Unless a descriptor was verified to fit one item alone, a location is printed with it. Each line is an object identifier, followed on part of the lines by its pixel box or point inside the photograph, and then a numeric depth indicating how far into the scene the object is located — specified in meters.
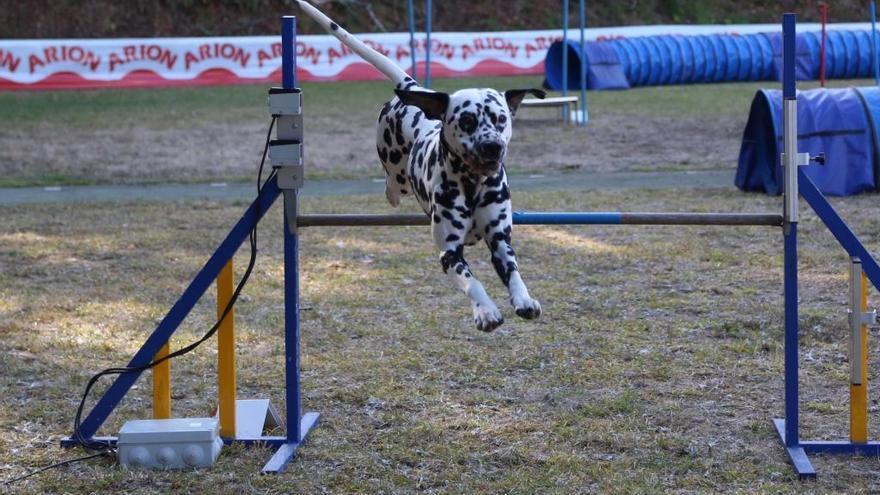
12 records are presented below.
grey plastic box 4.79
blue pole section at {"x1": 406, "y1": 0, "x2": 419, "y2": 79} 17.22
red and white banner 21.78
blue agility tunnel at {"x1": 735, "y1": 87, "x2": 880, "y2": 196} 10.93
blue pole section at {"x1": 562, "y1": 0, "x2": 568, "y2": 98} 16.98
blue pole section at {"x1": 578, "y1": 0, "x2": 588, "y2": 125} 16.83
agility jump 4.80
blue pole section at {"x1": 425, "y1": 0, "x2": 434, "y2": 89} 16.42
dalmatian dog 4.23
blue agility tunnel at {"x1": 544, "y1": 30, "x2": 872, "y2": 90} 22.27
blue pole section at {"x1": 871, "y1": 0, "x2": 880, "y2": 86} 18.59
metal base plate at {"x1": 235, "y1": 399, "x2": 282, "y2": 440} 5.18
